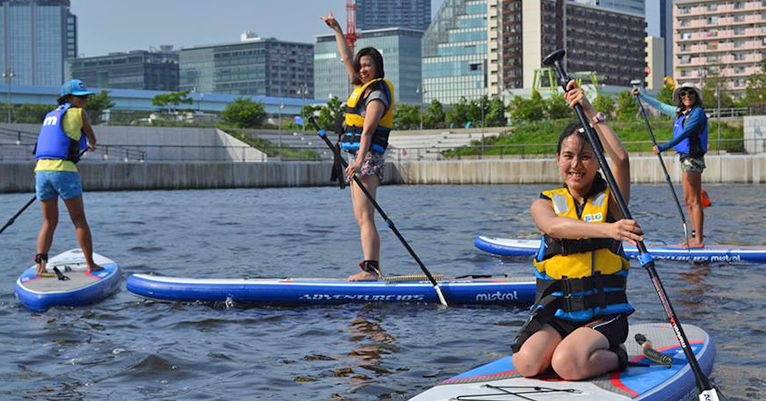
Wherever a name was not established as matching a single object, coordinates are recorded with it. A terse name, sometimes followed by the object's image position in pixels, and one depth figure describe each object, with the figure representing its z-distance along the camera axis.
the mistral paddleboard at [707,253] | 12.02
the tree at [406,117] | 99.50
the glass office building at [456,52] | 158.62
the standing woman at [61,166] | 9.92
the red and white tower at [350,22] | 156.23
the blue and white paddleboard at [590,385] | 4.73
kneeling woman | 5.13
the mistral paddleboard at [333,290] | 9.01
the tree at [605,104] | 96.31
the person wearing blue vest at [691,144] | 12.20
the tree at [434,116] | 101.44
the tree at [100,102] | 83.81
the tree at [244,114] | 84.31
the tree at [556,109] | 95.00
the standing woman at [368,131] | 9.16
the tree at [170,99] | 93.94
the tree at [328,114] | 91.43
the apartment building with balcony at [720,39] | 133.88
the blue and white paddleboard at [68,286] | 9.20
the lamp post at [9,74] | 66.43
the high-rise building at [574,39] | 142.38
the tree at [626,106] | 91.91
